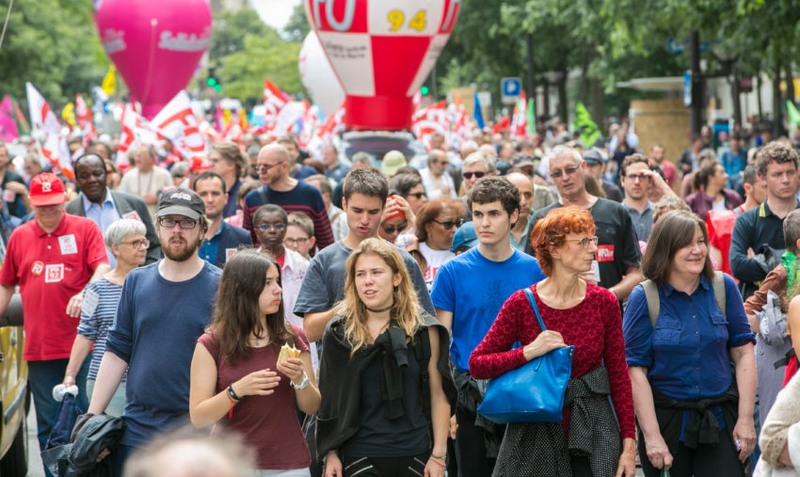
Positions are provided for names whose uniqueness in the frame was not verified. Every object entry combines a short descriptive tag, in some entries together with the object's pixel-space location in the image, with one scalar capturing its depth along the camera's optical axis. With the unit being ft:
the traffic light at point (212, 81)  276.51
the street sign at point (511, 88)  223.41
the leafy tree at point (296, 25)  613.00
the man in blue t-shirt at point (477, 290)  39.01
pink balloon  210.33
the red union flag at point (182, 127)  112.77
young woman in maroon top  33.62
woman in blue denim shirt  36.58
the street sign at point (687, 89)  145.08
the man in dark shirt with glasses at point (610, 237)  47.80
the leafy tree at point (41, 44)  352.88
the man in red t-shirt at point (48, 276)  51.96
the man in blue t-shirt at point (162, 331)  36.13
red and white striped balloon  117.86
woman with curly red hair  34.23
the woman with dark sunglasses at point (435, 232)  48.74
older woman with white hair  43.60
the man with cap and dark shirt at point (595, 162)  70.16
